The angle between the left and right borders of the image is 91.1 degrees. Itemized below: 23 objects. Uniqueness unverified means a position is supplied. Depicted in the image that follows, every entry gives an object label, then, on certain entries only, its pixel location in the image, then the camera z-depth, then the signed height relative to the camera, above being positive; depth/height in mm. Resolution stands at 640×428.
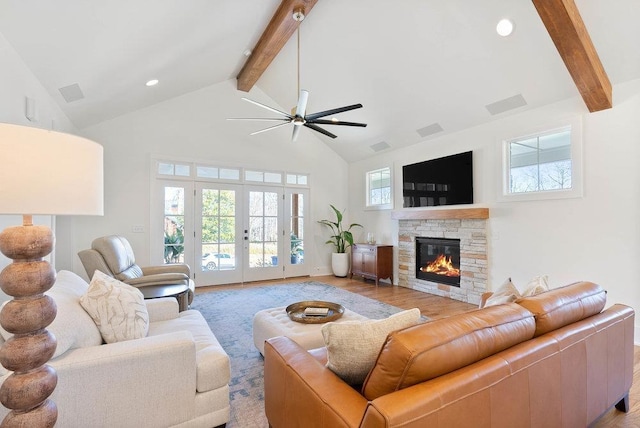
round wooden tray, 2520 -829
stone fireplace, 4566 -505
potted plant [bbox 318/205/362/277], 6730 -560
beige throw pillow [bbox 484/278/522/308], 1887 -502
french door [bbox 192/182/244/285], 5688 -302
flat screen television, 4799 +573
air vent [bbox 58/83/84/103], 3428 +1422
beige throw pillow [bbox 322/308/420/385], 1267 -523
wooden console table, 5863 -861
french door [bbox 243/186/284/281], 6145 -313
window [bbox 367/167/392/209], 6341 +592
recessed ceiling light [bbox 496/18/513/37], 3193 +1945
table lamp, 961 -91
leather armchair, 3295 -509
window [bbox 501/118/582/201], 3643 +633
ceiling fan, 3233 +1094
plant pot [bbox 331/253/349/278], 6715 -1015
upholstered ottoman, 2248 -869
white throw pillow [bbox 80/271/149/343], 1716 -527
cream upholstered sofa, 1403 -784
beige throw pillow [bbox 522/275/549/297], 1925 -452
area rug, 2082 -1248
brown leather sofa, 1002 -594
